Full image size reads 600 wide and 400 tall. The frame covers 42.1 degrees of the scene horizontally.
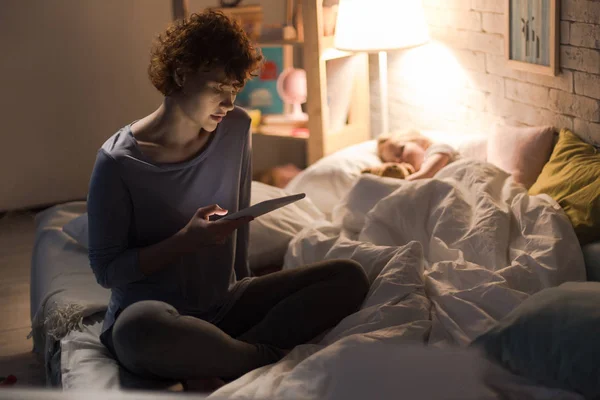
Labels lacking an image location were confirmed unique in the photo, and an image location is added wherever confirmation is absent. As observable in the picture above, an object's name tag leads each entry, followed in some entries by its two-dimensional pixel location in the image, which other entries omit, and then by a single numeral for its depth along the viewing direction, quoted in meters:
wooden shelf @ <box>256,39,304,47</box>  3.19
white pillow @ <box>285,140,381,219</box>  2.79
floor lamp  2.88
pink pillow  2.51
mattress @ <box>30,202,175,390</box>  1.63
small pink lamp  3.36
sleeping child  2.64
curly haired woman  1.54
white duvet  1.54
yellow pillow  2.10
